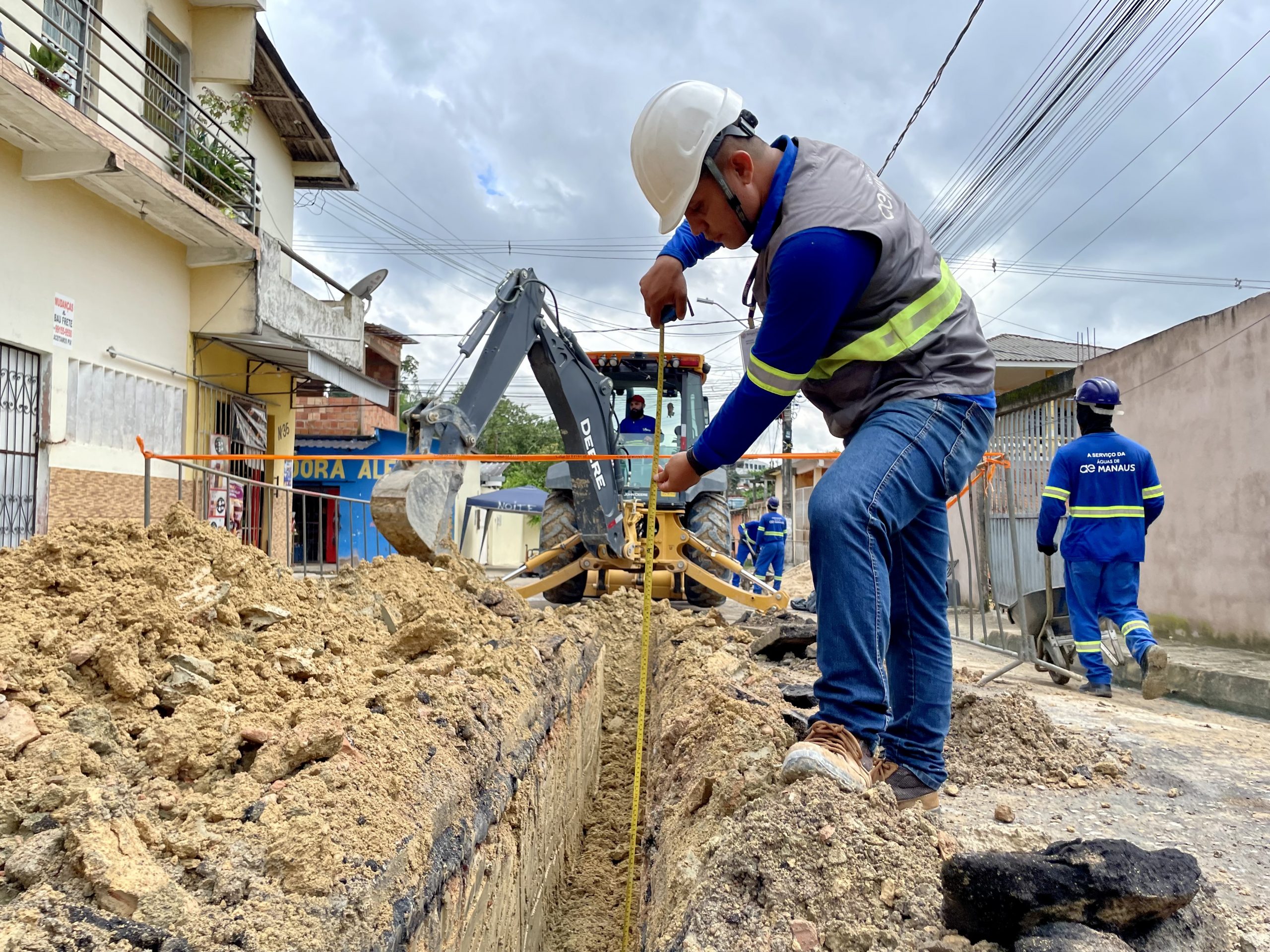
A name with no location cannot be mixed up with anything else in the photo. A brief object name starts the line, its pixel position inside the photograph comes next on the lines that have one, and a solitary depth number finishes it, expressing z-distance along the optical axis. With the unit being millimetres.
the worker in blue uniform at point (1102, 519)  5195
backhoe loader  5145
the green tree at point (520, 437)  44156
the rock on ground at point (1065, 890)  1384
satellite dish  14164
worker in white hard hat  2023
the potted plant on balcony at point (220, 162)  10609
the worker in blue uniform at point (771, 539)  13555
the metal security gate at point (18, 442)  7684
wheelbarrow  6039
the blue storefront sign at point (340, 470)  15917
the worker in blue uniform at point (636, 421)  8859
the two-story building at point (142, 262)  7793
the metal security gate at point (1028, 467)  8391
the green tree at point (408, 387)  32875
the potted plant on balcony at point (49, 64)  7719
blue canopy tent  20000
